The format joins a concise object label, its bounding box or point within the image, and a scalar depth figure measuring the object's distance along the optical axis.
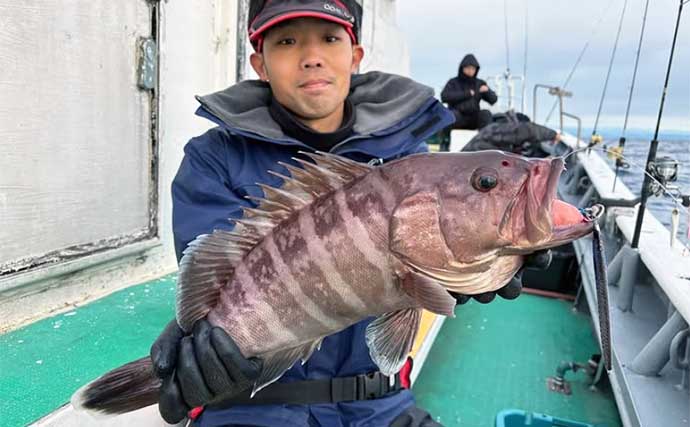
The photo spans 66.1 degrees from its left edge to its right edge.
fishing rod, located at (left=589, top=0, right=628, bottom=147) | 5.41
